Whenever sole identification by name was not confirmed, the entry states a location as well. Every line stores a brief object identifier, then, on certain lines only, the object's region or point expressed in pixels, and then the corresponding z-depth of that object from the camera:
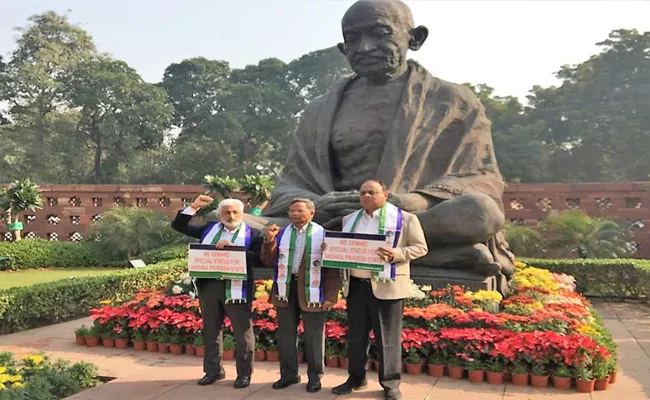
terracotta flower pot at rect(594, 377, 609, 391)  4.14
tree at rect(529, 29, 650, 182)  23.72
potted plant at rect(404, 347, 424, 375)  4.45
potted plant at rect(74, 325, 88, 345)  5.72
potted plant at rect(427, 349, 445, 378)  4.43
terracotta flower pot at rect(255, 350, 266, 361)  4.90
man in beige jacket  3.64
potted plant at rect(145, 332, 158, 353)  5.34
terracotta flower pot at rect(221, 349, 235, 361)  4.90
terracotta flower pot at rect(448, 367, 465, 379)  4.36
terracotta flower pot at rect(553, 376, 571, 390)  4.12
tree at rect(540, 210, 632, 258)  12.27
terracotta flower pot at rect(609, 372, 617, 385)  4.31
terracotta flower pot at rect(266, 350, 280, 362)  4.87
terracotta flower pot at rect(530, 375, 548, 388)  4.15
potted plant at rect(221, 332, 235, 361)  4.90
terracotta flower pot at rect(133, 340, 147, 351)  5.40
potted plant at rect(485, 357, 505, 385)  4.24
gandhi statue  5.78
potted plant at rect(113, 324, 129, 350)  5.48
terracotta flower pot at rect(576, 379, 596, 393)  4.05
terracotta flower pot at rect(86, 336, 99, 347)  5.63
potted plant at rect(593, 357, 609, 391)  4.15
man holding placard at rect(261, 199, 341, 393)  3.83
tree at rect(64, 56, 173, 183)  26.38
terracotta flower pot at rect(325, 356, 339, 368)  4.64
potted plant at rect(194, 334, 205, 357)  5.10
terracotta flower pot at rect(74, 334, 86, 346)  5.72
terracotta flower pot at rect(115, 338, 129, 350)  5.48
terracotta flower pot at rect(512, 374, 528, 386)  4.19
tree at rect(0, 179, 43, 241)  15.01
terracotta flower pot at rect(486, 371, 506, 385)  4.24
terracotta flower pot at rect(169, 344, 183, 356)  5.21
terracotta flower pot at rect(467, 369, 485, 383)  4.29
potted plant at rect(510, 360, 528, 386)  4.19
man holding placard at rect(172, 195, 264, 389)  3.89
